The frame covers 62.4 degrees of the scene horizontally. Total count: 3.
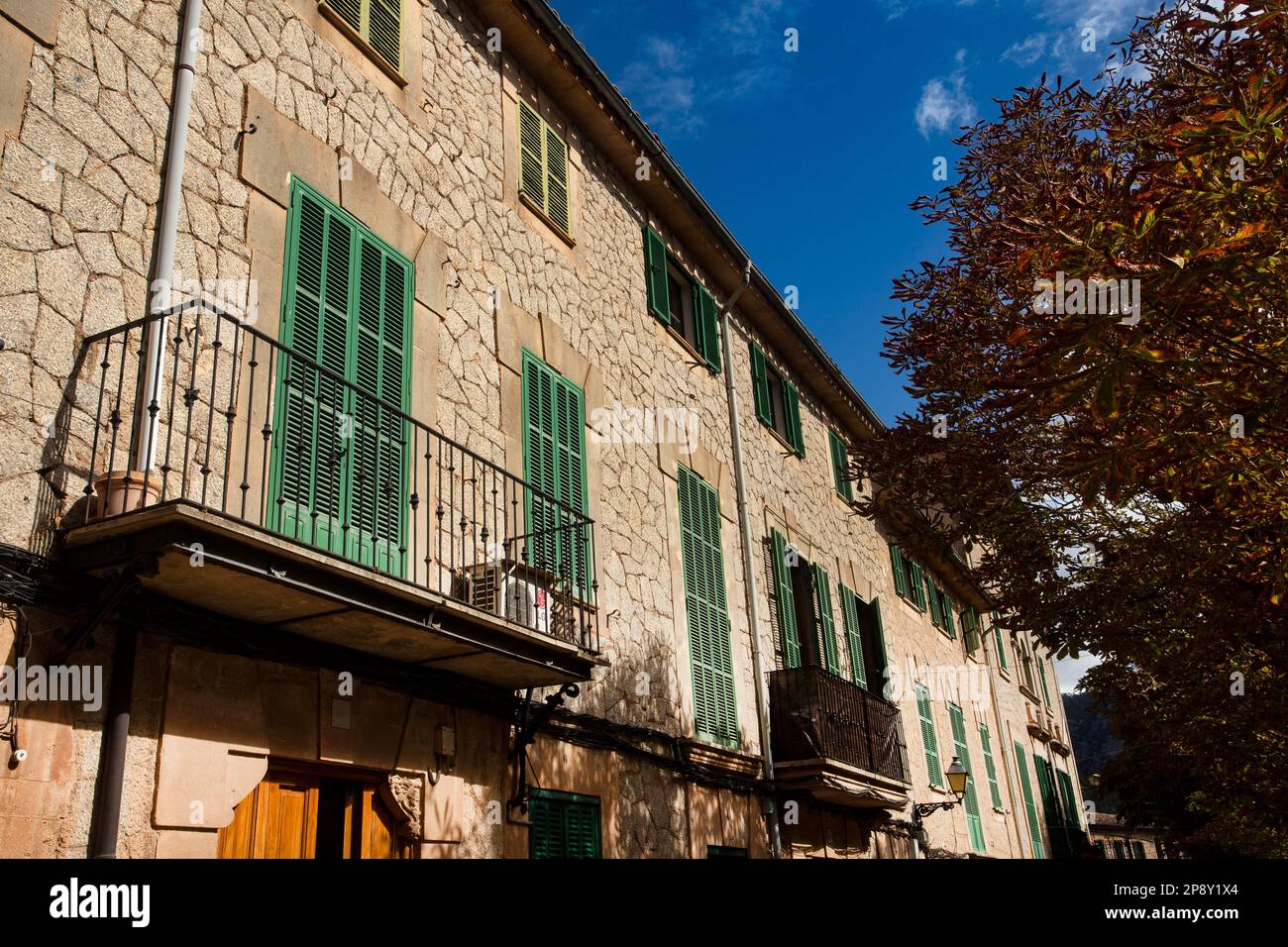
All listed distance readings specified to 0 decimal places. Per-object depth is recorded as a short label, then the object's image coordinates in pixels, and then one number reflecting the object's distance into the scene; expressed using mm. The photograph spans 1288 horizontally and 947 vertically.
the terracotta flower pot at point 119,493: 5090
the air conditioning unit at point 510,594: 7059
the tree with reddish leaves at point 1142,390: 4191
